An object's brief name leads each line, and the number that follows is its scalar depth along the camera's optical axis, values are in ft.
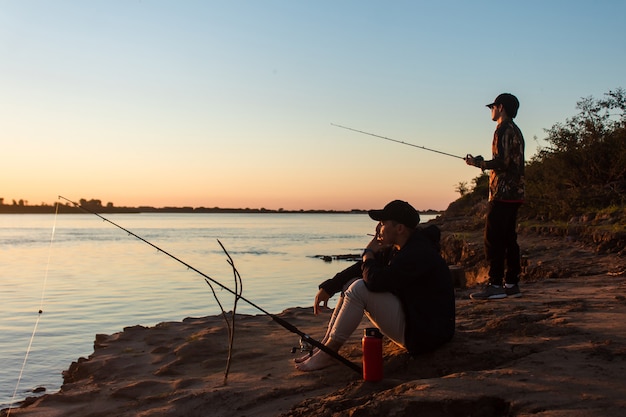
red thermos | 14.88
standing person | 22.59
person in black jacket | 15.39
